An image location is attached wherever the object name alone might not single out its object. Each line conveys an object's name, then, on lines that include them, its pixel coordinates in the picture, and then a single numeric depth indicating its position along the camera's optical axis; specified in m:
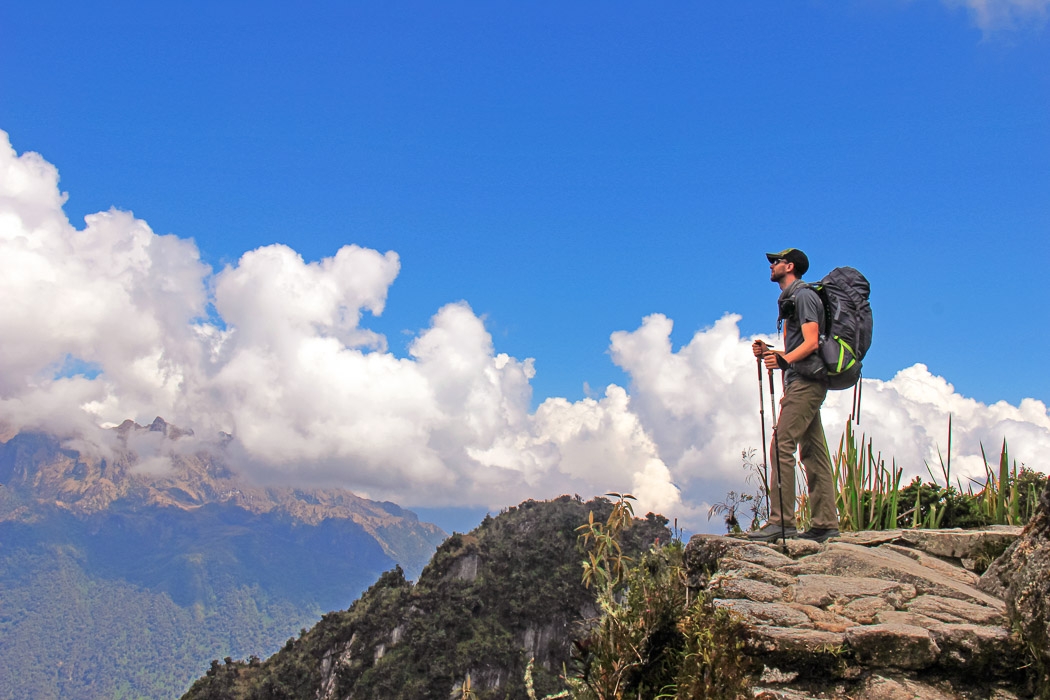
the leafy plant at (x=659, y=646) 3.41
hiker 6.09
